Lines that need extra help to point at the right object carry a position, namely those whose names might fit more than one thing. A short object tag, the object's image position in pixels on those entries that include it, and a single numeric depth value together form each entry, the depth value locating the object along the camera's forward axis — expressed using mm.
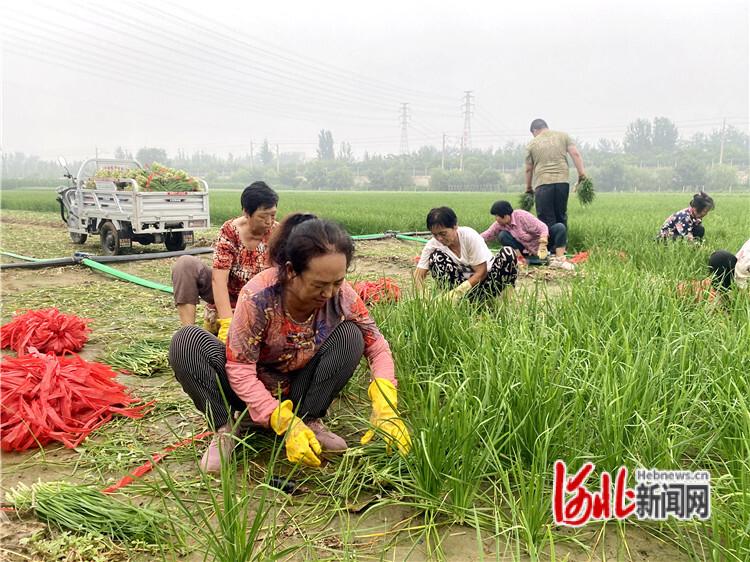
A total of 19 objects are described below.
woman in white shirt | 3730
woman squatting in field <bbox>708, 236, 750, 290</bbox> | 3475
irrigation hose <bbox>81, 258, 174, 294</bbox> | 5273
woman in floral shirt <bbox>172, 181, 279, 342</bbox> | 3004
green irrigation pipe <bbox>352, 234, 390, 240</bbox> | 9055
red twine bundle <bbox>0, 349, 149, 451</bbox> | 2121
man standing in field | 6527
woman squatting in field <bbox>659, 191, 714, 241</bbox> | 5664
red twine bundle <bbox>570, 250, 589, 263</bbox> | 6309
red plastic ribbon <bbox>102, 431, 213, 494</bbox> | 1734
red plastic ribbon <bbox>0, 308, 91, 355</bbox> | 3170
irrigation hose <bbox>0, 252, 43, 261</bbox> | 6812
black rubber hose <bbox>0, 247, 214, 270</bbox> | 6105
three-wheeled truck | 7570
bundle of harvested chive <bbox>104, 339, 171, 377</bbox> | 2986
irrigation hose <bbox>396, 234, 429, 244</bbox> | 8787
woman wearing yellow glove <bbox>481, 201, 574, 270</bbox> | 5617
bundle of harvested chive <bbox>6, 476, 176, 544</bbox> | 1541
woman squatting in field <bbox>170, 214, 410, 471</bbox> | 1780
